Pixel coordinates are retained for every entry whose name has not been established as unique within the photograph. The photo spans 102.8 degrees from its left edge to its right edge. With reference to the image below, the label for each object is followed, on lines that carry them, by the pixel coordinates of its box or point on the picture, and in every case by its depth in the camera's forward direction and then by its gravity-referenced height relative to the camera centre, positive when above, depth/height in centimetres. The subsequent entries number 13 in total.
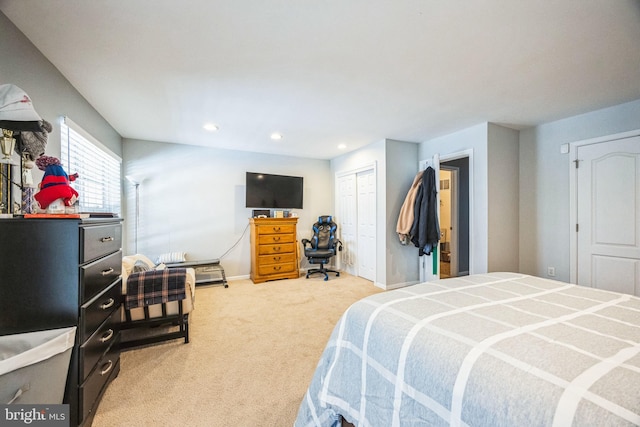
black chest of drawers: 110 -32
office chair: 442 -56
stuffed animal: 122 +14
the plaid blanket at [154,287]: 203 -59
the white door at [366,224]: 421 -17
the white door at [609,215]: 257 -2
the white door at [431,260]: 373 -72
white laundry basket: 91 -58
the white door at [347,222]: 469 -15
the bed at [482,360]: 64 -44
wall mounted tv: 447 +42
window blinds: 221 +50
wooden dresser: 425 -60
